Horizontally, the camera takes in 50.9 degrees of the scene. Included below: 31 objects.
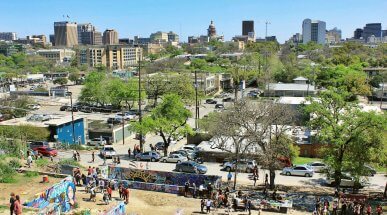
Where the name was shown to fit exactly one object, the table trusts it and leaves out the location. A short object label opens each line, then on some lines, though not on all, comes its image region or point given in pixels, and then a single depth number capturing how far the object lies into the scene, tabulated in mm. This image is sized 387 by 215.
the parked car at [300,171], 34906
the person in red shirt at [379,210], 25016
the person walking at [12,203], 21703
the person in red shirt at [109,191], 27031
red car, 40094
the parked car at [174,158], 39062
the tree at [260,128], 30188
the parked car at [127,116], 61875
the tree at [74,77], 123450
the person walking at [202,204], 25905
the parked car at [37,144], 41469
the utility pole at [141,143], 42106
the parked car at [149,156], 39875
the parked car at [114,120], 57594
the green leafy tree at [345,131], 27734
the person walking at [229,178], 32719
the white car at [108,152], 40741
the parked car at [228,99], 79338
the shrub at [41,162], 34616
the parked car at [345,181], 30594
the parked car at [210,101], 79250
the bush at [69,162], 34856
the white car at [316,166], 36062
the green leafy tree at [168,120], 40656
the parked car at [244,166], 36188
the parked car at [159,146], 45400
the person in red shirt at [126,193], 27250
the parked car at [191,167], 35344
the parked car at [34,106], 71000
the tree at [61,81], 117981
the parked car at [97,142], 47000
